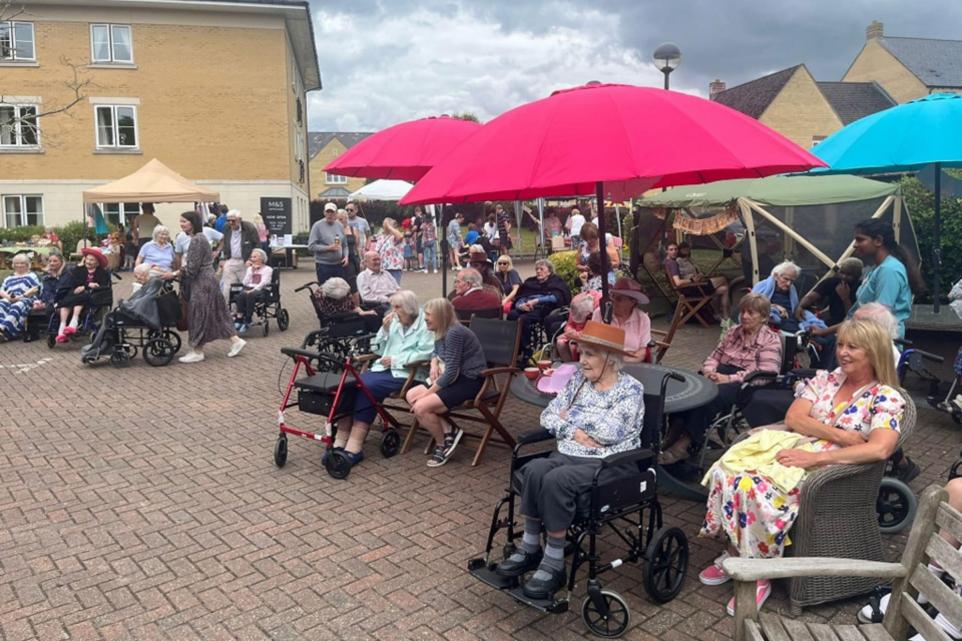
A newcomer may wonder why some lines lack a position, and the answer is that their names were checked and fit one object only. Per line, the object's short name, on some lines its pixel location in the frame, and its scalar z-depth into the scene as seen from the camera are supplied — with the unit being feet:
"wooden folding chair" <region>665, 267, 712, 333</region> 38.00
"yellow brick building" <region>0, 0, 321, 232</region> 87.51
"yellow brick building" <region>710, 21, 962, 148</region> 136.26
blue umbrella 18.13
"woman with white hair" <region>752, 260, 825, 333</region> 23.61
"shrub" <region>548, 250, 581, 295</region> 42.11
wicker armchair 11.29
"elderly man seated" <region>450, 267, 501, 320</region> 26.53
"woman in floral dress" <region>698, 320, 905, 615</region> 11.43
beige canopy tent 48.55
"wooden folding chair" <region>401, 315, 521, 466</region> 18.43
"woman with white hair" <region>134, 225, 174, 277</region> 35.24
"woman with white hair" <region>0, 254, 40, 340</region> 36.35
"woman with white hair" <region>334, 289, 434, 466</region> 18.81
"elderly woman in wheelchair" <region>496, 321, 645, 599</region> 11.32
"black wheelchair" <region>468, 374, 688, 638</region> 11.06
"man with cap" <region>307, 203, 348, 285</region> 37.42
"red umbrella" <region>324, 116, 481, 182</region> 25.79
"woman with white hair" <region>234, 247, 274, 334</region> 36.81
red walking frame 17.94
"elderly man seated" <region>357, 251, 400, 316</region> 30.91
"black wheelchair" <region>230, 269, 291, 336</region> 37.58
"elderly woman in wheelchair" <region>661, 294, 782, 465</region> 16.99
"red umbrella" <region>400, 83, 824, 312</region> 11.96
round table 14.59
